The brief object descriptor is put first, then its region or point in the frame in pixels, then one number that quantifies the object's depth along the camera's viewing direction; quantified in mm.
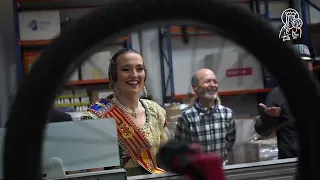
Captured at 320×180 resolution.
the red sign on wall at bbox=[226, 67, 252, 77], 2564
